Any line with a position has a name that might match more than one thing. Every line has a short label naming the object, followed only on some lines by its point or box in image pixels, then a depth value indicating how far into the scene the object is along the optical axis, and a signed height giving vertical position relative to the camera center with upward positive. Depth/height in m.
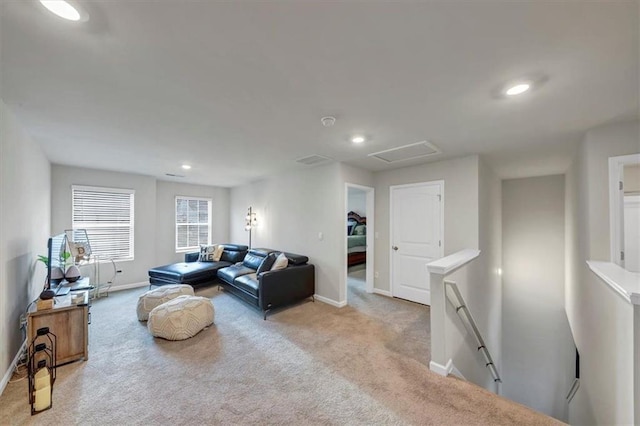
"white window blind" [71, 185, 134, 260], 4.71 -0.05
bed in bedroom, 7.36 -0.76
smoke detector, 2.34 +0.93
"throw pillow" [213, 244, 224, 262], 5.55 -0.86
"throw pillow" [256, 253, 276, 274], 3.88 -0.78
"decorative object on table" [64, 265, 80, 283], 3.24 -0.78
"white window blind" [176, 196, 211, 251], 6.33 -0.18
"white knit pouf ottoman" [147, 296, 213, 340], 2.86 -1.25
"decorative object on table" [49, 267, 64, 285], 3.16 -0.78
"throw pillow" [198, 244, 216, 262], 5.47 -0.87
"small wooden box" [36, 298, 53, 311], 2.29 -0.83
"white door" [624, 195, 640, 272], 3.42 -0.25
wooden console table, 2.30 -1.07
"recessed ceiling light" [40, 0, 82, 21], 1.10 +0.96
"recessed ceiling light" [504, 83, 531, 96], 1.78 +0.95
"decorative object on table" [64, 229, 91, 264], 3.24 -0.47
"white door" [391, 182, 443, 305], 4.07 -0.37
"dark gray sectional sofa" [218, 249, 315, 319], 3.53 -1.06
